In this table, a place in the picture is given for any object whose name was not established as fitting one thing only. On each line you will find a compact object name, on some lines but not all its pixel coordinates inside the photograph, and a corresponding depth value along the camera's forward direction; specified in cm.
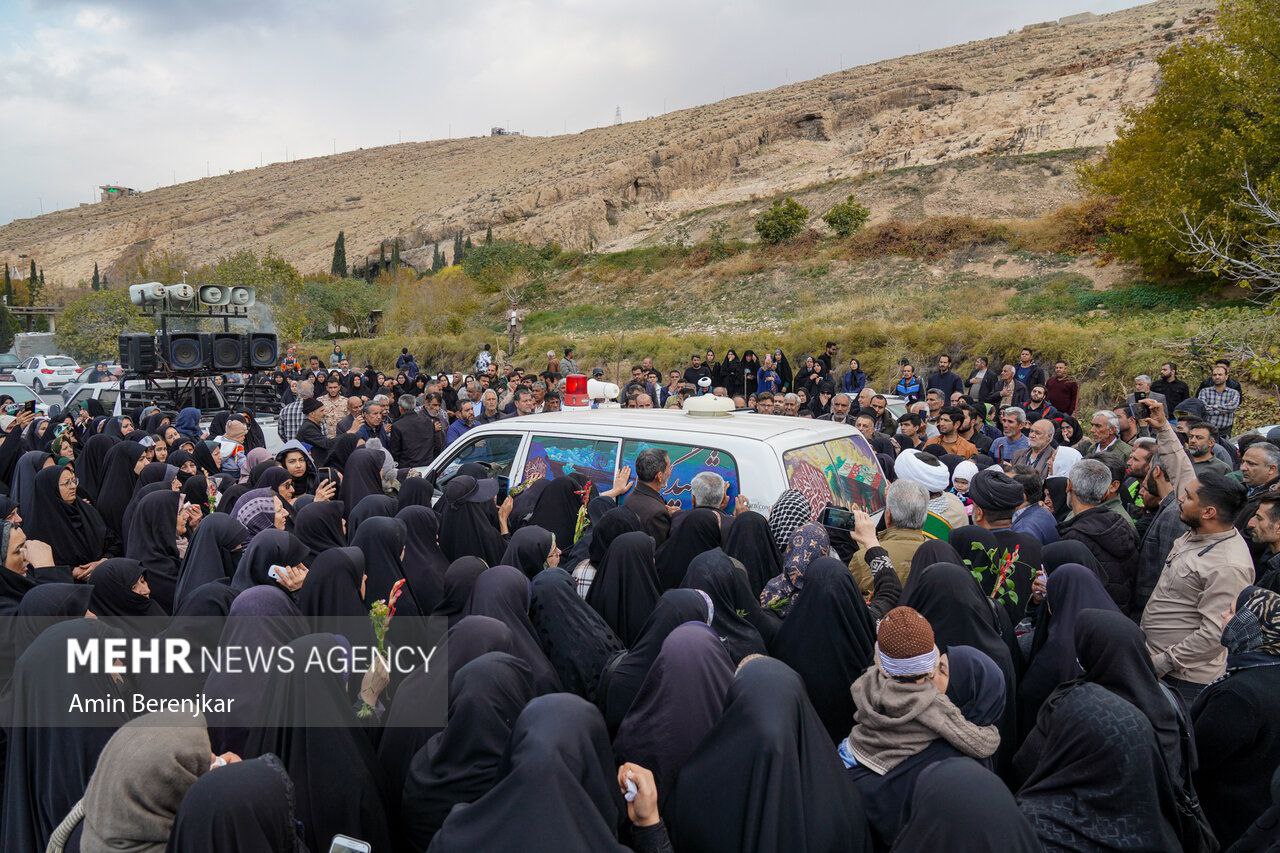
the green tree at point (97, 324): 3425
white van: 459
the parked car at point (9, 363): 2651
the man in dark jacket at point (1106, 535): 426
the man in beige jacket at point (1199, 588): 334
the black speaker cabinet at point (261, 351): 1063
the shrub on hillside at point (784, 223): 3750
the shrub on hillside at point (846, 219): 3547
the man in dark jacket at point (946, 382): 1092
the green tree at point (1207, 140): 1627
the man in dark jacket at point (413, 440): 866
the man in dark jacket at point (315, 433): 762
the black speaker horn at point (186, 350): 1018
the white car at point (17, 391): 1426
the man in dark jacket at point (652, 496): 457
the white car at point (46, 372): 2302
